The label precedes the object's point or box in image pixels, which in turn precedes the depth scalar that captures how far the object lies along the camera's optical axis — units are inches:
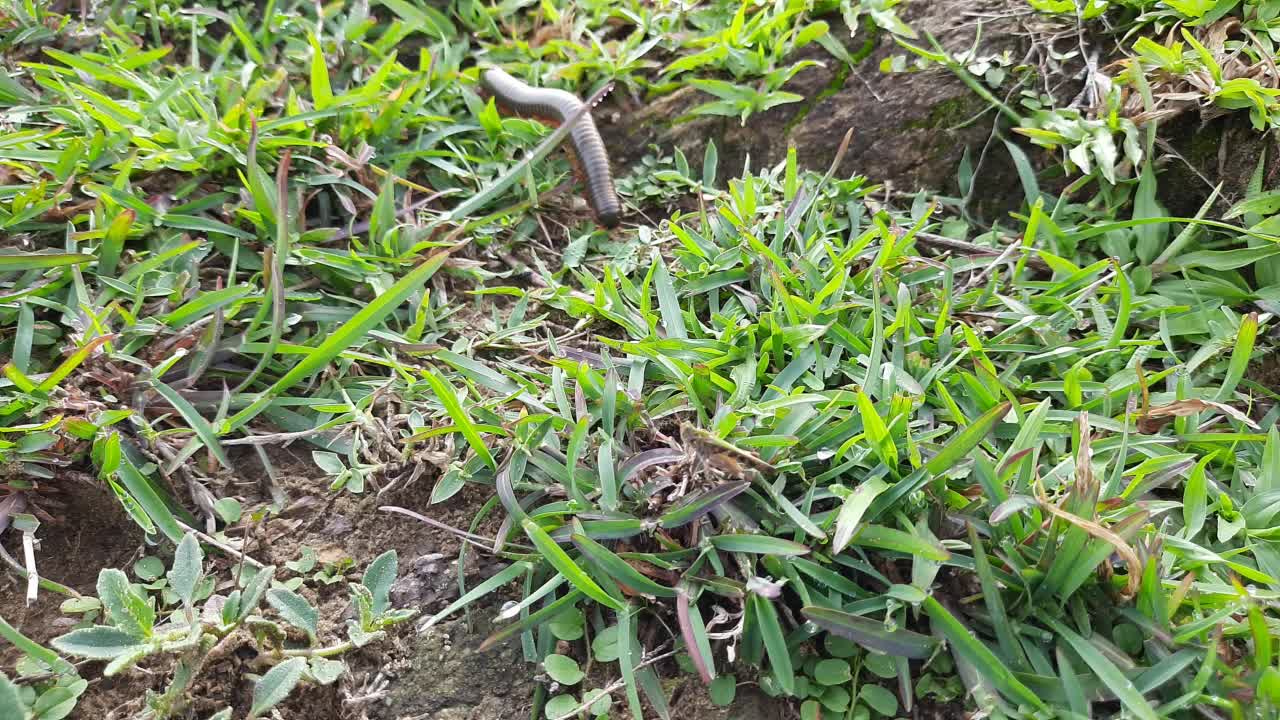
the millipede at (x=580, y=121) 20.3
